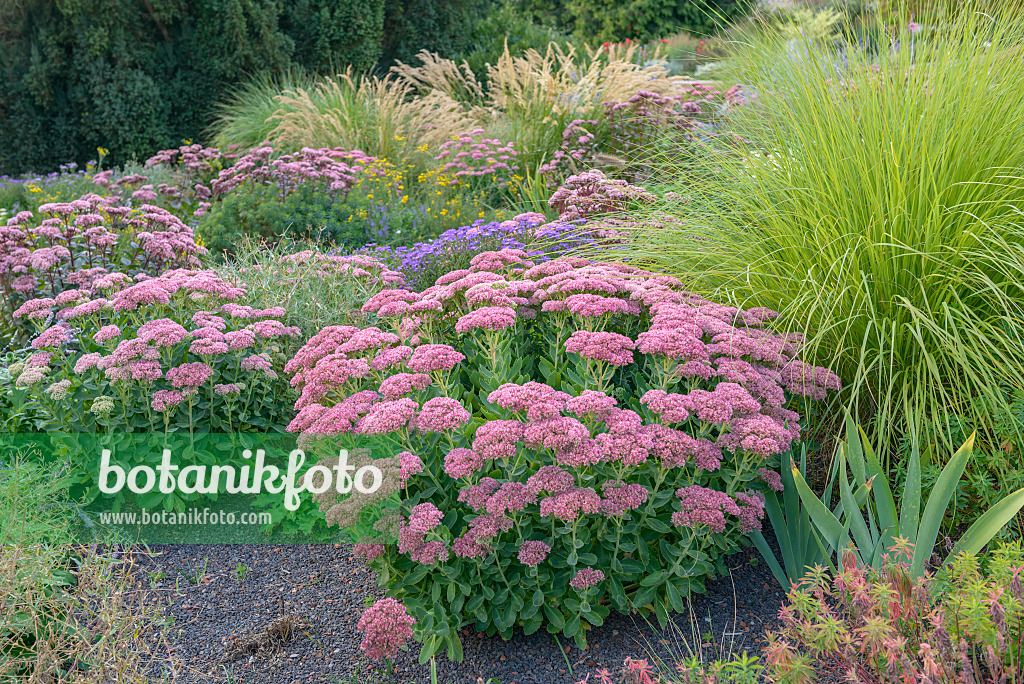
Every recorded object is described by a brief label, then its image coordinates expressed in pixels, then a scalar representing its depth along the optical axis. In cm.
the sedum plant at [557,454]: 227
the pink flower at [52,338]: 329
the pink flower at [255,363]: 329
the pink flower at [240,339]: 322
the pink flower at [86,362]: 310
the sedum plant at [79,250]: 447
